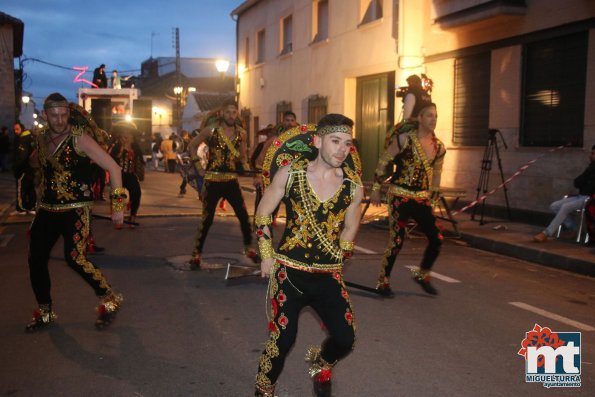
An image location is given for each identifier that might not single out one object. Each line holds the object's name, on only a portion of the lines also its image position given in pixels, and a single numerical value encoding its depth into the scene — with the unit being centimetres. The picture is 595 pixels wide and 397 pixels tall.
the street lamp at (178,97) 4175
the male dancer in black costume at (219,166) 834
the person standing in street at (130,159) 1146
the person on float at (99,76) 2998
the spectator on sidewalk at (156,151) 3398
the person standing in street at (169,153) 3019
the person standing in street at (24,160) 600
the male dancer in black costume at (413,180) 676
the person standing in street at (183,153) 1834
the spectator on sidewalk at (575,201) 1047
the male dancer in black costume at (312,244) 381
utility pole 4181
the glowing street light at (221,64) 2928
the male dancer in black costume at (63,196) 562
